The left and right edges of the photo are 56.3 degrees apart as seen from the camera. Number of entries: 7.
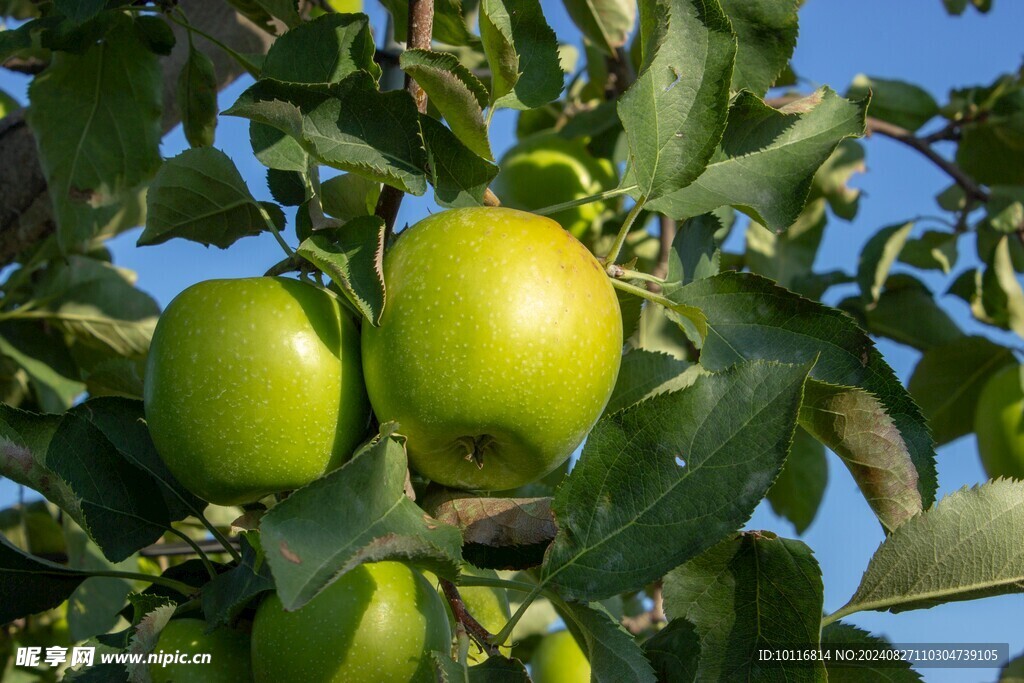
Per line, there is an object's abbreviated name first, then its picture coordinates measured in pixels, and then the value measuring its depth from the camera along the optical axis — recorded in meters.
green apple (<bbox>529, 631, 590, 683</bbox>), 1.78
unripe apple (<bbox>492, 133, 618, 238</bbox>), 2.06
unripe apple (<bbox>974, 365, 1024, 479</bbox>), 1.90
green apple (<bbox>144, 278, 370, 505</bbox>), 0.73
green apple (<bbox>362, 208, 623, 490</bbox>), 0.70
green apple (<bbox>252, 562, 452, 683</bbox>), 0.70
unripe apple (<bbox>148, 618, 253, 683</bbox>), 0.74
